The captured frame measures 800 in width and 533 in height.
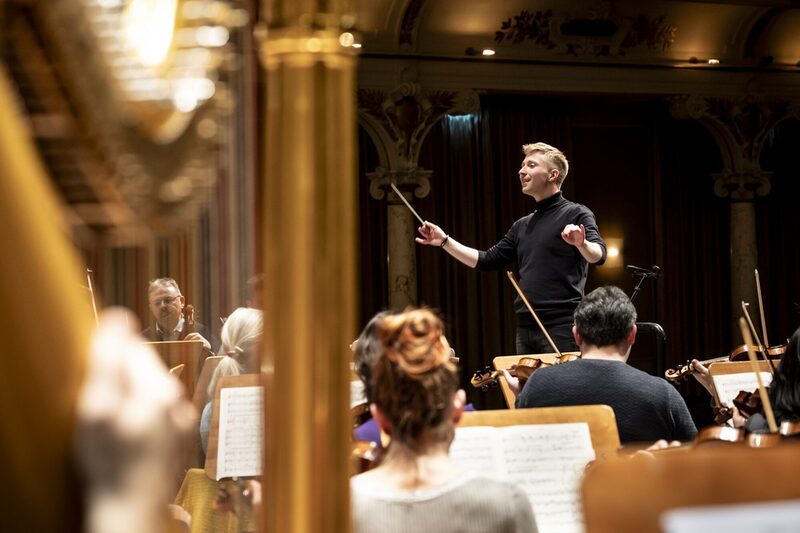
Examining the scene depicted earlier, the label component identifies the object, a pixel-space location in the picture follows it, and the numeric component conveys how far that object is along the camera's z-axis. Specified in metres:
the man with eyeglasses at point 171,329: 3.88
